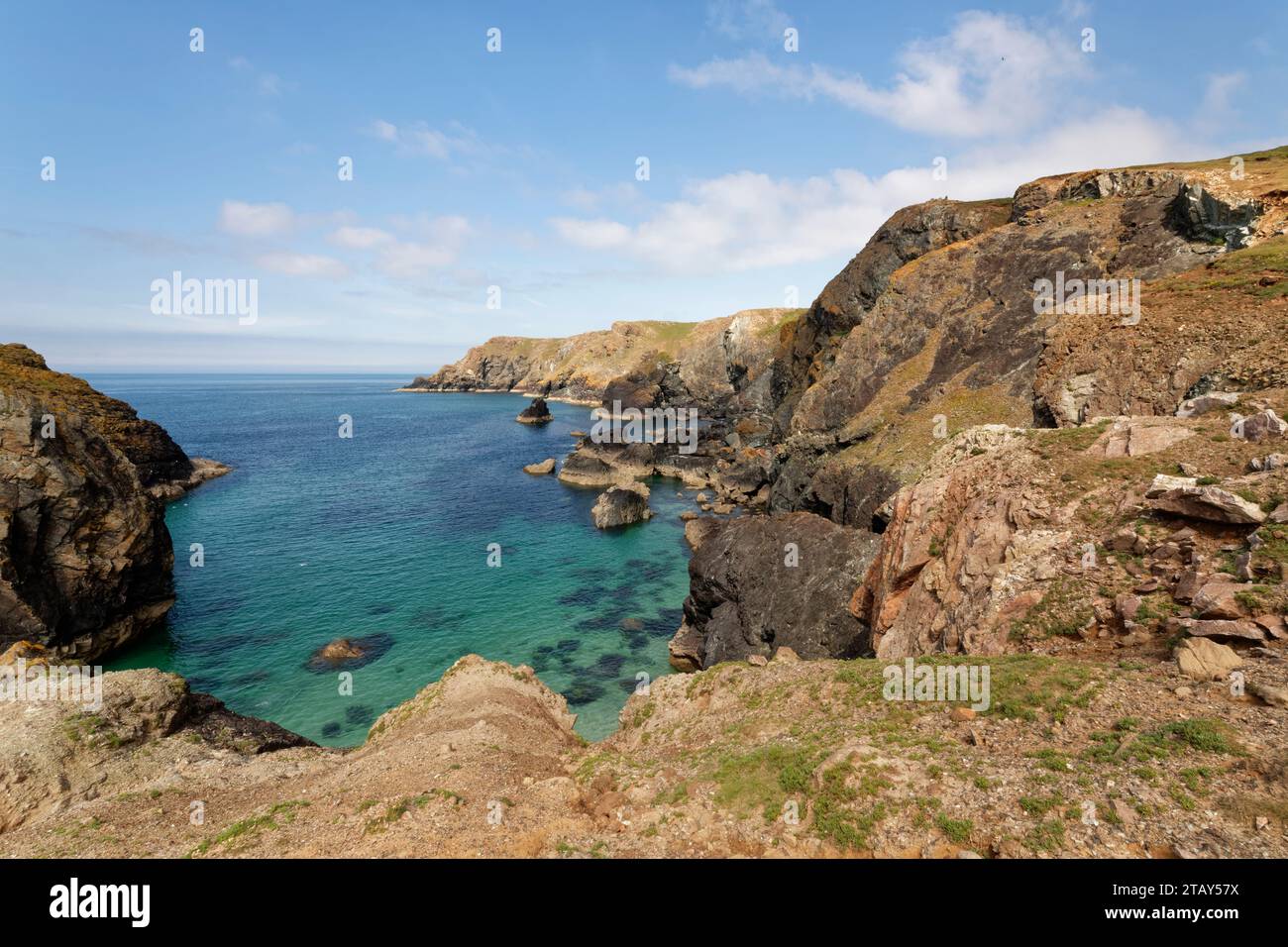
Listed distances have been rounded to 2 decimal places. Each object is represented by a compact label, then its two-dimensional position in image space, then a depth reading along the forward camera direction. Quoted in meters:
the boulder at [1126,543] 17.43
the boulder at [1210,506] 15.79
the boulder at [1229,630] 13.54
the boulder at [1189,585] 15.41
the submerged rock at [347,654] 37.38
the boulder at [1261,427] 19.03
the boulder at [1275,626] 13.41
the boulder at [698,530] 61.34
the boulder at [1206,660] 13.23
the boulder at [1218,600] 14.31
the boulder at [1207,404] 22.16
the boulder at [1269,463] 17.16
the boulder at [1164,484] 17.66
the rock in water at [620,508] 66.31
